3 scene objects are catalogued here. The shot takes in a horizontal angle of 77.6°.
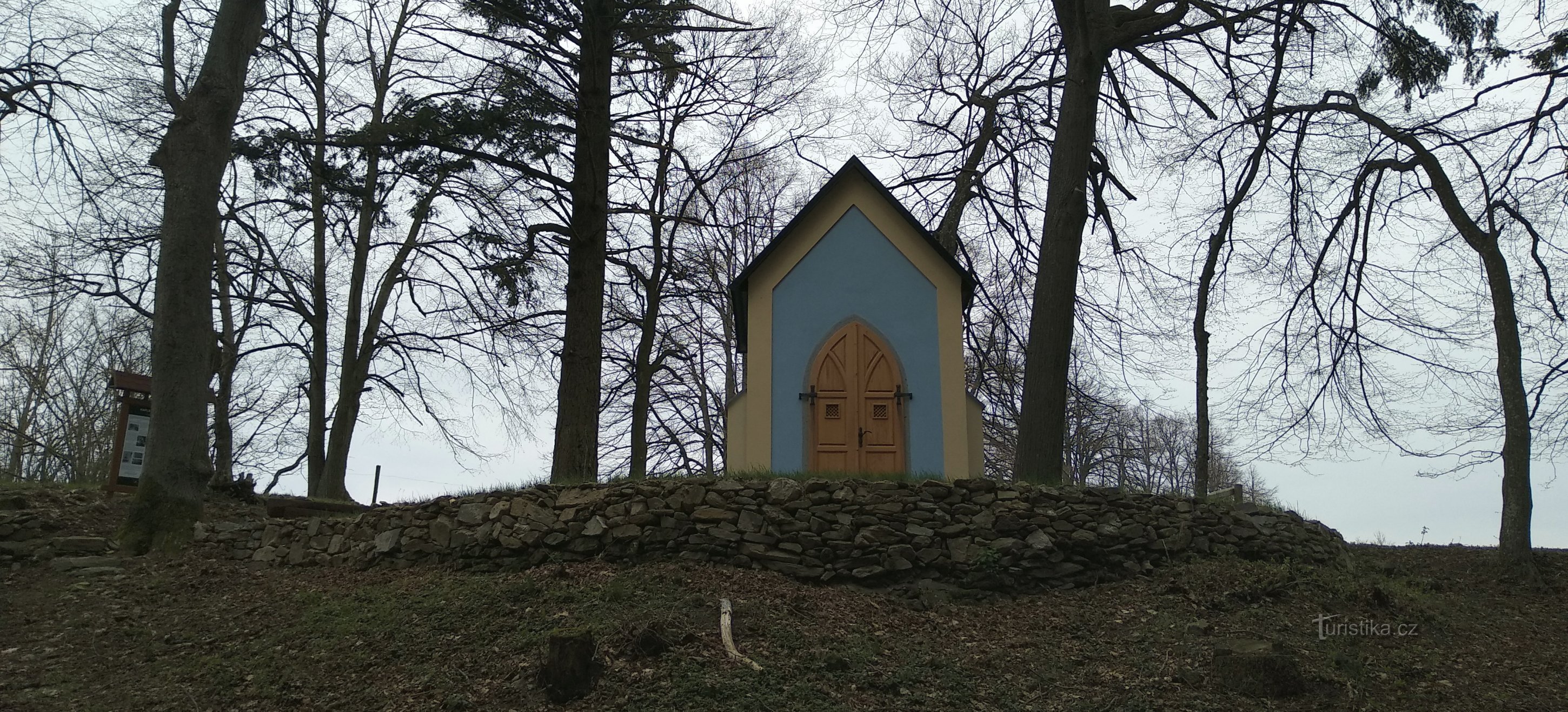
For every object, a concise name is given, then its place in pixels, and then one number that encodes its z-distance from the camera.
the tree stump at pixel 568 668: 6.00
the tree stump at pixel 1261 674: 6.46
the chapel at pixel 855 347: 10.50
